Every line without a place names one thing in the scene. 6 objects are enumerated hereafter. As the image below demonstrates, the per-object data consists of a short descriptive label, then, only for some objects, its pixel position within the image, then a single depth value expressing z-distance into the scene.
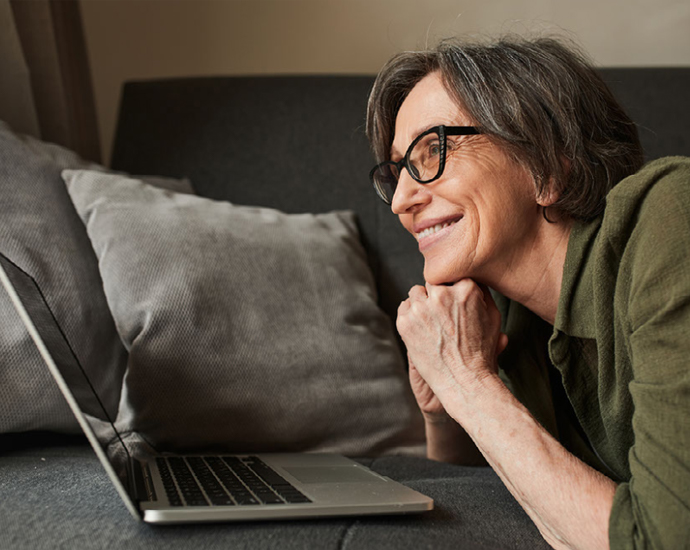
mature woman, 0.76
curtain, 1.67
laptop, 0.70
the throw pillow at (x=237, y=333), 1.19
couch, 1.70
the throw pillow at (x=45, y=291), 1.12
